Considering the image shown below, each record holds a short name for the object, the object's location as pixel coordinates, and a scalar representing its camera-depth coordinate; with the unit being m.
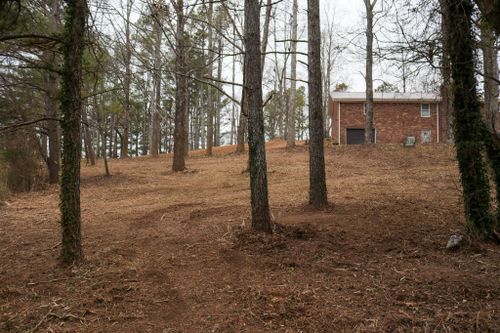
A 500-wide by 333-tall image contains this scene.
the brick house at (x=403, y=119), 25.14
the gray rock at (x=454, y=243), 4.86
